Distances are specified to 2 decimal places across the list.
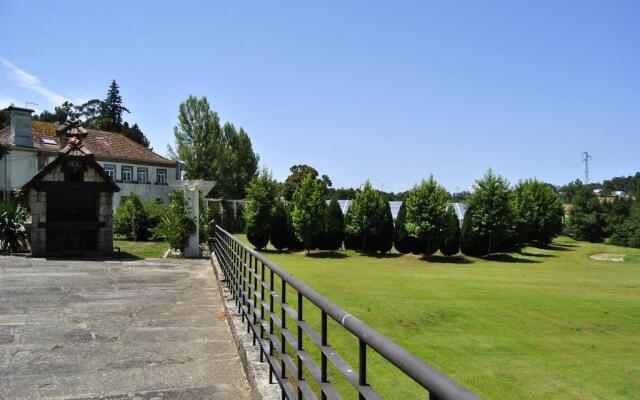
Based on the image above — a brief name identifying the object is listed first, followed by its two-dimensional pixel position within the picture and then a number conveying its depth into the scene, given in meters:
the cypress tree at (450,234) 28.42
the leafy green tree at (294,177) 70.25
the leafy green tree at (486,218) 29.44
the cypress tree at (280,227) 29.39
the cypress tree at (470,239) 29.64
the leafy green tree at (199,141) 54.94
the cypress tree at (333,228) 29.58
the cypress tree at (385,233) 29.42
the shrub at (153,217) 24.88
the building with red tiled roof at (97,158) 33.84
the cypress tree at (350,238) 29.86
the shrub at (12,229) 16.77
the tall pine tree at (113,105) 80.31
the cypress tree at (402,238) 29.34
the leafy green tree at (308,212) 28.05
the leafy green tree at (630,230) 43.72
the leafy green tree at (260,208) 28.97
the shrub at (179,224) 17.27
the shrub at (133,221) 24.72
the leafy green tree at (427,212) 27.89
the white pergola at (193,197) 17.55
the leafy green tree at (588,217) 48.41
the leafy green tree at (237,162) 57.22
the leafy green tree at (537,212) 36.22
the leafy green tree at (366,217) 29.27
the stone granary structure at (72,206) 16.05
